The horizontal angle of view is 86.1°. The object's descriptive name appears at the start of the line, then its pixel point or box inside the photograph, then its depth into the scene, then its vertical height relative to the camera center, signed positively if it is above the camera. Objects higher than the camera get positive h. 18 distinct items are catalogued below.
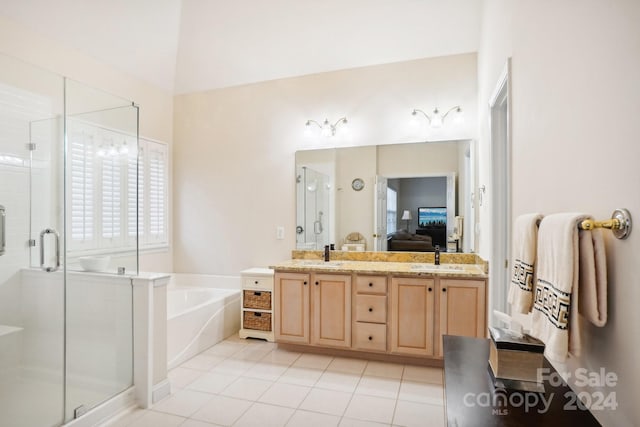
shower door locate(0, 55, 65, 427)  2.07 -0.18
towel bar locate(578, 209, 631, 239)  0.84 -0.02
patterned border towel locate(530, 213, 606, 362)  0.91 -0.17
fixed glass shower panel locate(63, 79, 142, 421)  2.26 -0.18
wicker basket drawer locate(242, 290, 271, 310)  3.56 -0.88
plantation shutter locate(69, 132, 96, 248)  2.34 +0.18
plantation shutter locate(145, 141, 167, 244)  3.98 +0.29
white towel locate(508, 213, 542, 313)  1.23 -0.18
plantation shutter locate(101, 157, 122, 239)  2.52 +0.13
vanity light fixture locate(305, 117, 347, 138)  3.71 +0.97
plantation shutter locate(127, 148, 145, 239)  2.63 +0.17
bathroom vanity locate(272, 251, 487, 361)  2.84 -0.78
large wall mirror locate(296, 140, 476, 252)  3.40 +0.19
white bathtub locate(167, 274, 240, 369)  3.04 -0.99
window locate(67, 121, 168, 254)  2.36 +0.19
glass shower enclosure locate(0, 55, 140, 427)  2.09 -0.27
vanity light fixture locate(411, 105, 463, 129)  3.37 +0.98
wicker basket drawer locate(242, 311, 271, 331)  3.57 -1.11
